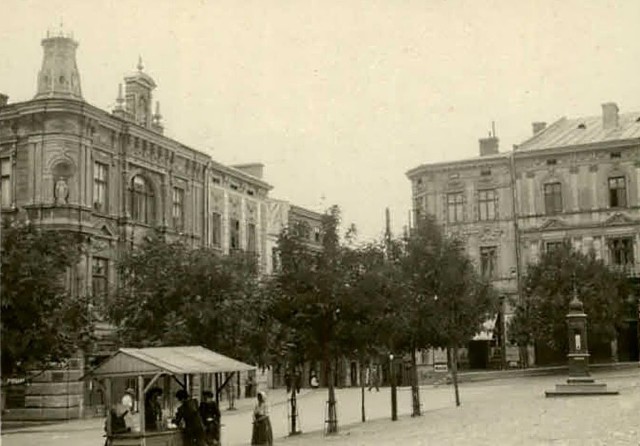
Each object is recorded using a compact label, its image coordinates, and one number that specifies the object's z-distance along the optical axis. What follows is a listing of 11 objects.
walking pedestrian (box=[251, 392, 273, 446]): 22.22
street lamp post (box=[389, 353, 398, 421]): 28.94
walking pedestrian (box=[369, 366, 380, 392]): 51.25
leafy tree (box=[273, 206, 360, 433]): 26.67
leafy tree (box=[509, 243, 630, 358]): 48.22
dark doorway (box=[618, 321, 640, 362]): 53.34
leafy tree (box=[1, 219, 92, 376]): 18.64
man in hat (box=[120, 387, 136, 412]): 17.59
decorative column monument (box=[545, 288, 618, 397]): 33.69
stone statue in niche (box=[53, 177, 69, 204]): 37.03
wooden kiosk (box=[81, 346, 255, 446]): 17.56
